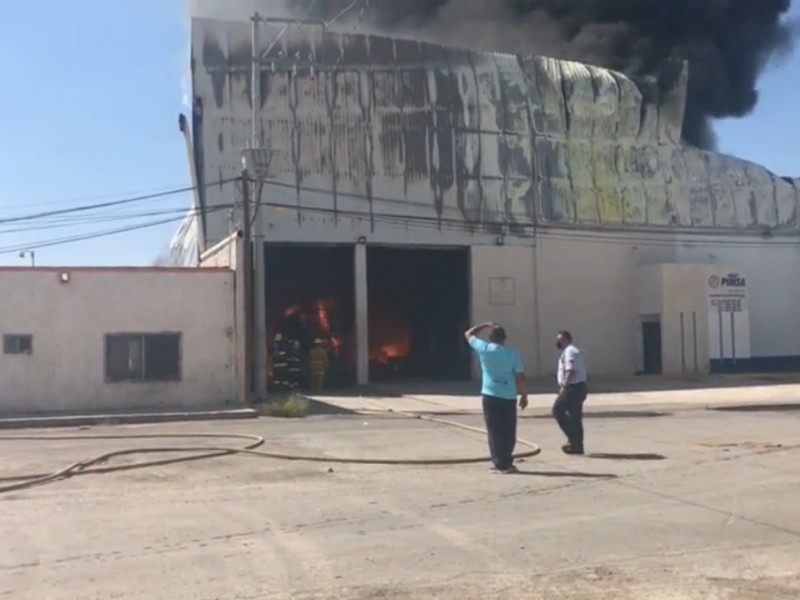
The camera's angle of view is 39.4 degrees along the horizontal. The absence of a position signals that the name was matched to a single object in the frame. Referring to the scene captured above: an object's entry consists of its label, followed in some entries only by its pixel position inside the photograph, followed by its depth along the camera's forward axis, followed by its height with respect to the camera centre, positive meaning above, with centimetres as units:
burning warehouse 3288 +397
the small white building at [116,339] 2222 +0
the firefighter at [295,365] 3203 -85
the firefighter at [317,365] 3045 -83
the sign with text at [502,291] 3538 +126
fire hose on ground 1134 -142
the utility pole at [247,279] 2342 +122
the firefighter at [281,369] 3206 -96
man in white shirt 1321 -76
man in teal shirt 1142 -61
